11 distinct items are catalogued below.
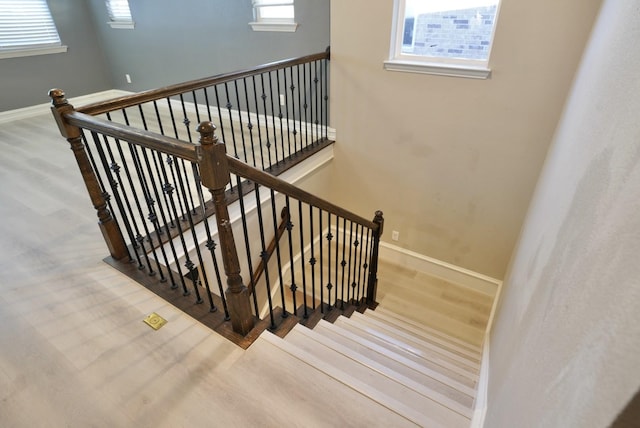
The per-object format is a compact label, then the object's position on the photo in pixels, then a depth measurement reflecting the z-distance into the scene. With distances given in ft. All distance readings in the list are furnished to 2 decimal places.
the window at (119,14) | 15.89
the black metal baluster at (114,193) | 5.42
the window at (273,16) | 12.05
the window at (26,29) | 14.28
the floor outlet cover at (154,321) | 5.39
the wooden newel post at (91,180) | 5.24
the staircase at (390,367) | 4.56
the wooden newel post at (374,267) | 8.92
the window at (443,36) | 8.91
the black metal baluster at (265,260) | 4.68
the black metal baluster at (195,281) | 5.70
